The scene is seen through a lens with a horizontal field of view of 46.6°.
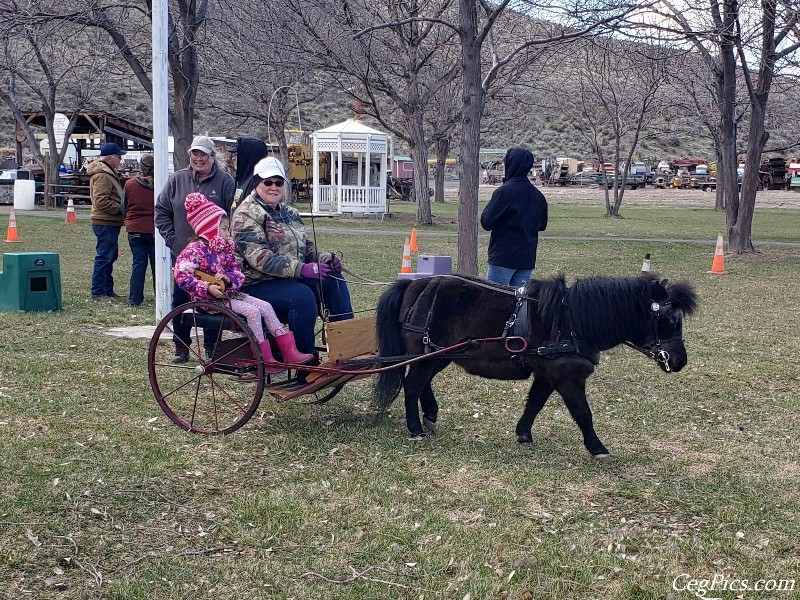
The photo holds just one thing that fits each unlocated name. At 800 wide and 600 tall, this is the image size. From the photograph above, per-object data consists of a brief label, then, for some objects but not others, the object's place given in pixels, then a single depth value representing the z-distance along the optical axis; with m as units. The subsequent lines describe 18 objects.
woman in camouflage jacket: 6.26
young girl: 6.12
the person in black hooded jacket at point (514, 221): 8.05
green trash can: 10.62
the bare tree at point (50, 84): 17.27
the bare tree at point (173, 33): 13.48
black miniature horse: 5.71
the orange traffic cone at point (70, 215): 25.31
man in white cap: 7.96
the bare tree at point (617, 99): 31.34
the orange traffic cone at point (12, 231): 19.34
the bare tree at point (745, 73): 17.44
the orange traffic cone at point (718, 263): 16.84
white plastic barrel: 30.52
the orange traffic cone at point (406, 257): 12.57
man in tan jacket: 11.83
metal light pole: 8.98
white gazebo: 33.03
